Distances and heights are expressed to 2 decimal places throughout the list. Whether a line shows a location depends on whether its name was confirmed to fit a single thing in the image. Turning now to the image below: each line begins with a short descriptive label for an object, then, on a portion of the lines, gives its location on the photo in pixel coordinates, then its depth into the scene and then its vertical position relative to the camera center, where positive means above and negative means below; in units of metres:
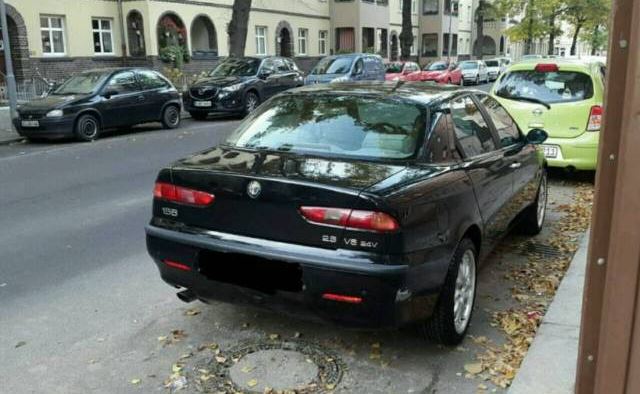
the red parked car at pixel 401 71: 29.81 -0.64
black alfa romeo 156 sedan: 3.22 -0.82
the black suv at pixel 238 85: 17.23 -0.74
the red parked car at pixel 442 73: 33.72 -0.85
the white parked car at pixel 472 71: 40.13 -0.90
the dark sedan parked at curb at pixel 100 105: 13.00 -0.97
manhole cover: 3.37 -1.70
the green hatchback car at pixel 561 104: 8.06 -0.62
